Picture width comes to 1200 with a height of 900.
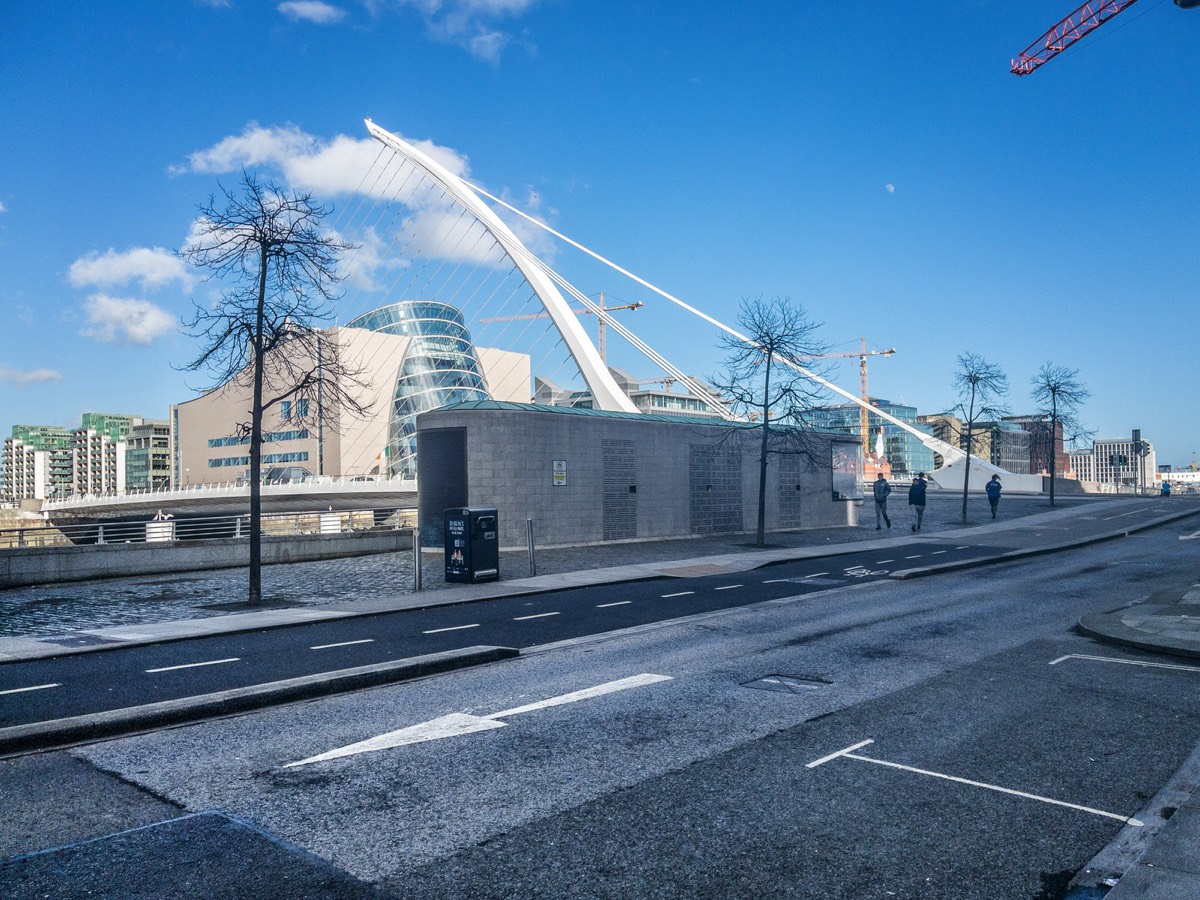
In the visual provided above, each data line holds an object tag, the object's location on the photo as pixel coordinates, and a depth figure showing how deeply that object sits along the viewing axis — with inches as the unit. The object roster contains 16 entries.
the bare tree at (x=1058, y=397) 1990.7
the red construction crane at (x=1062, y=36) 2625.5
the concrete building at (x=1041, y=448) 2146.0
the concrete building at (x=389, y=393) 3806.6
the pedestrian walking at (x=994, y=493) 1546.8
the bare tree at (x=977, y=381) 1646.2
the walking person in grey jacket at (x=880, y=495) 1346.0
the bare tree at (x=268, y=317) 687.7
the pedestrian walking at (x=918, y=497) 1318.9
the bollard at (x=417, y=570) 680.9
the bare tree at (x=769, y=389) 1187.3
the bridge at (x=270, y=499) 3080.7
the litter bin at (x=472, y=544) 721.6
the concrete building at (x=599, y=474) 1005.2
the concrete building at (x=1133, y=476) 2703.2
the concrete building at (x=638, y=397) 4909.0
